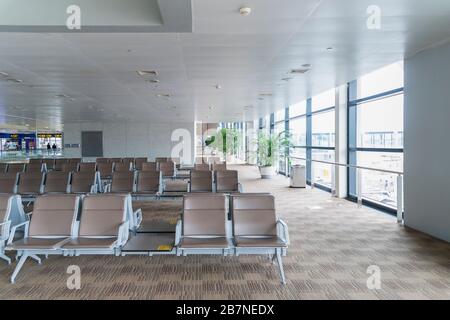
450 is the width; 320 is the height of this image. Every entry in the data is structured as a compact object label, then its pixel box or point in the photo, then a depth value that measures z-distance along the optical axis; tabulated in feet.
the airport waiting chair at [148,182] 23.53
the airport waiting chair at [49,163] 34.29
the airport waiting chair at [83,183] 23.12
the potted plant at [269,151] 47.80
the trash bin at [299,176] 38.01
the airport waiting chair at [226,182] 22.48
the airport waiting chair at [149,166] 30.80
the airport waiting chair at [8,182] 22.49
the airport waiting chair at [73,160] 35.27
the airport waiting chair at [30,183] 22.88
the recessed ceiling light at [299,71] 23.22
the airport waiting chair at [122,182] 23.24
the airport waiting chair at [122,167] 30.37
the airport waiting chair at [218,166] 28.71
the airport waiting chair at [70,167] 30.19
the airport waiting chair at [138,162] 35.27
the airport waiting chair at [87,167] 29.73
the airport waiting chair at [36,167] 29.46
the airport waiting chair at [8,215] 13.24
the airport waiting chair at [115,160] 38.34
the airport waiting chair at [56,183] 22.81
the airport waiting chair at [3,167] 28.83
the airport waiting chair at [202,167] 28.73
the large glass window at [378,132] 23.02
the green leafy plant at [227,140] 87.56
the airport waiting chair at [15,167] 28.72
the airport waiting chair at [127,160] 38.06
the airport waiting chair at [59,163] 32.55
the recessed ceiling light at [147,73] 23.20
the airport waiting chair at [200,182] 22.82
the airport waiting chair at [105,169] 29.60
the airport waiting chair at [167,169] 30.11
